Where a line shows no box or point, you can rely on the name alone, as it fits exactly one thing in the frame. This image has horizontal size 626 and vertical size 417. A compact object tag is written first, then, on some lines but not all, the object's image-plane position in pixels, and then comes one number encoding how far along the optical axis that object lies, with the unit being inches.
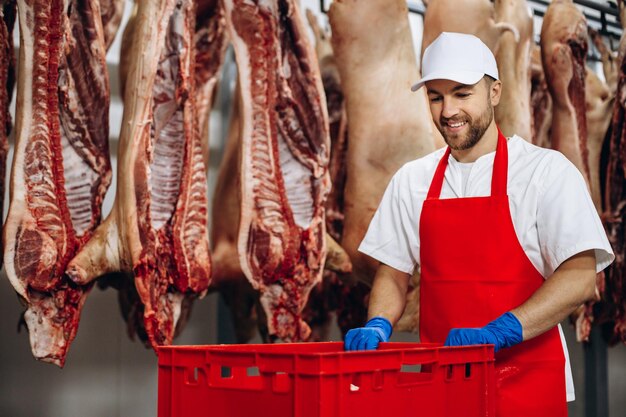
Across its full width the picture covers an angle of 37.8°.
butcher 86.0
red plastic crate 60.0
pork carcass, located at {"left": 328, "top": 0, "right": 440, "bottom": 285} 144.7
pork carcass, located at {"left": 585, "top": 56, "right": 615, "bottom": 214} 178.4
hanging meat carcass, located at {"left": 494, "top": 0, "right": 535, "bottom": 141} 152.9
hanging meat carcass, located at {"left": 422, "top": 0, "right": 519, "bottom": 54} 144.6
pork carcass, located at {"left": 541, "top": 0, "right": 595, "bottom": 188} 164.2
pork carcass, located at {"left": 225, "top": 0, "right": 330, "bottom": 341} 123.7
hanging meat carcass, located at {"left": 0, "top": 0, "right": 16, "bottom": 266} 110.7
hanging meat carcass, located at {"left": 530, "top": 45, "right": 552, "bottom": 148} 190.9
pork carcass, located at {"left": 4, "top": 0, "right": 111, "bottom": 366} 105.4
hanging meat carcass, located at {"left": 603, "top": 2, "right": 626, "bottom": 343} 172.1
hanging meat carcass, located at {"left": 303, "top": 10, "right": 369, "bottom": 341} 152.9
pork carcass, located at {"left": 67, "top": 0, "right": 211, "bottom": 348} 111.5
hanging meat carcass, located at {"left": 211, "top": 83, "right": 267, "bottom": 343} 135.1
